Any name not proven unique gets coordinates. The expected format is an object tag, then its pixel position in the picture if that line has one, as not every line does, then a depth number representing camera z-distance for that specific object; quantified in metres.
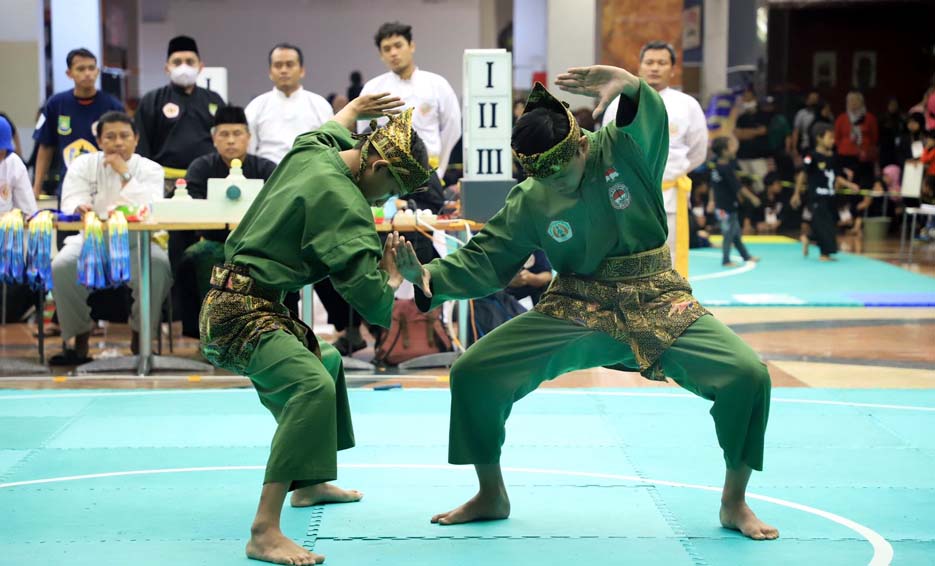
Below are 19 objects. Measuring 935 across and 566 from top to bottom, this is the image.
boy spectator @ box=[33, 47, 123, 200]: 8.30
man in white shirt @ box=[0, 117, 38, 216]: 7.24
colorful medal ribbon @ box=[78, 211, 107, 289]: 6.52
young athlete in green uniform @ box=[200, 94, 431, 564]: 3.51
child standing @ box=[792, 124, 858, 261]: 12.26
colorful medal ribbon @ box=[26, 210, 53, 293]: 6.60
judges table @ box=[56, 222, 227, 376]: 6.58
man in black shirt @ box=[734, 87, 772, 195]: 16.38
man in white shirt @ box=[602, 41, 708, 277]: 7.64
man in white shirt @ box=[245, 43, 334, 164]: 7.77
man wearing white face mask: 8.02
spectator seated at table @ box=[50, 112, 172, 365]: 7.07
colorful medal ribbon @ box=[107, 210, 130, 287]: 6.52
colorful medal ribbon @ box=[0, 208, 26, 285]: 6.55
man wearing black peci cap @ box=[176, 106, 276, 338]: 7.06
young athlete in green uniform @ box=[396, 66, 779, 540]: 3.74
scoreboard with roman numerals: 6.98
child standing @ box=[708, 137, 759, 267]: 12.01
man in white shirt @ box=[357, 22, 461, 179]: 7.86
